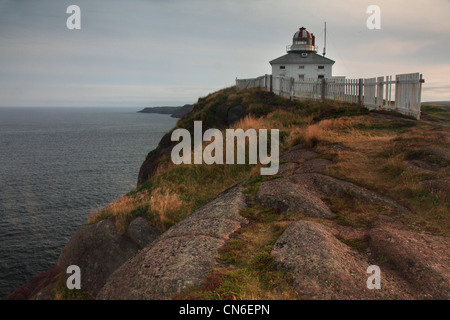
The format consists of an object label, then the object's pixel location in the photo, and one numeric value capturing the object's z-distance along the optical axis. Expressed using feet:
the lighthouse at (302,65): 155.94
